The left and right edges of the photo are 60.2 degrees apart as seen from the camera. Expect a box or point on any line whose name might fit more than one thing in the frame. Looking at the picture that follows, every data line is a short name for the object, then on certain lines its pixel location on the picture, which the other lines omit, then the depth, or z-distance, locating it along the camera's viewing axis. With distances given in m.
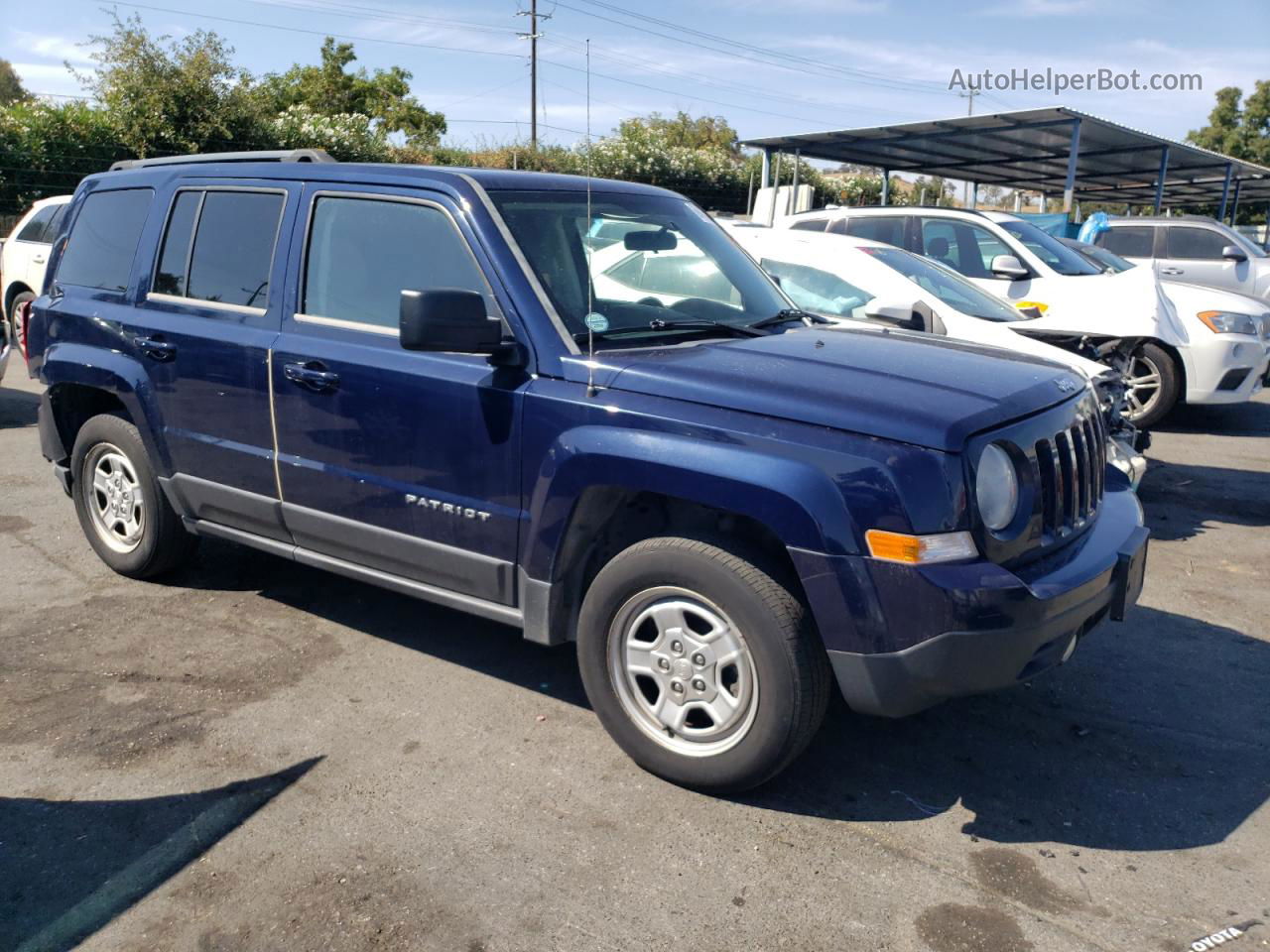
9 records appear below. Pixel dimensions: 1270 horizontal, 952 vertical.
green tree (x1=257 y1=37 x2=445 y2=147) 39.78
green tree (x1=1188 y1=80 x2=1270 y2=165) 46.88
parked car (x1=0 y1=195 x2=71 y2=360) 12.55
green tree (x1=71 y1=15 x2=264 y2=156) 19.89
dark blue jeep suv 3.11
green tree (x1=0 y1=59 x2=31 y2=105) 70.04
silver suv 15.37
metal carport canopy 18.78
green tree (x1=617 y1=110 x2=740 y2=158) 28.31
